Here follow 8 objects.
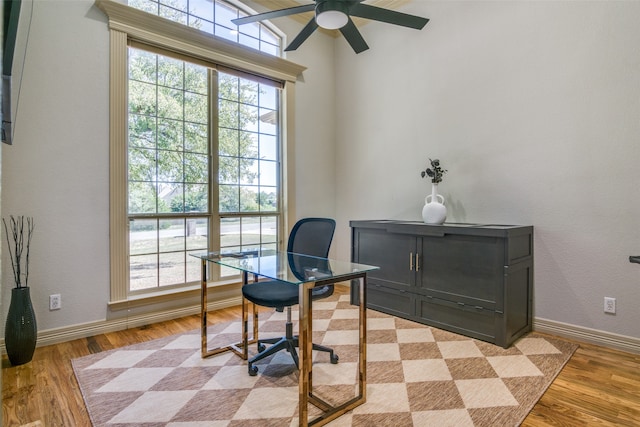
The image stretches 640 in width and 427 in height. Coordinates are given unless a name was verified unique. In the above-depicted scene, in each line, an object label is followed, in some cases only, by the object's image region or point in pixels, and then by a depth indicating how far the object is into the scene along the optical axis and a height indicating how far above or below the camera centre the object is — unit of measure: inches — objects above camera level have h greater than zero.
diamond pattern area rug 78.1 -42.1
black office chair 92.4 -21.5
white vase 132.6 -1.7
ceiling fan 95.3 +51.9
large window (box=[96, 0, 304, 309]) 125.4 +23.5
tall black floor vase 97.6 -31.9
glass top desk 72.4 -16.1
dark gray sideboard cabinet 112.9 -22.8
